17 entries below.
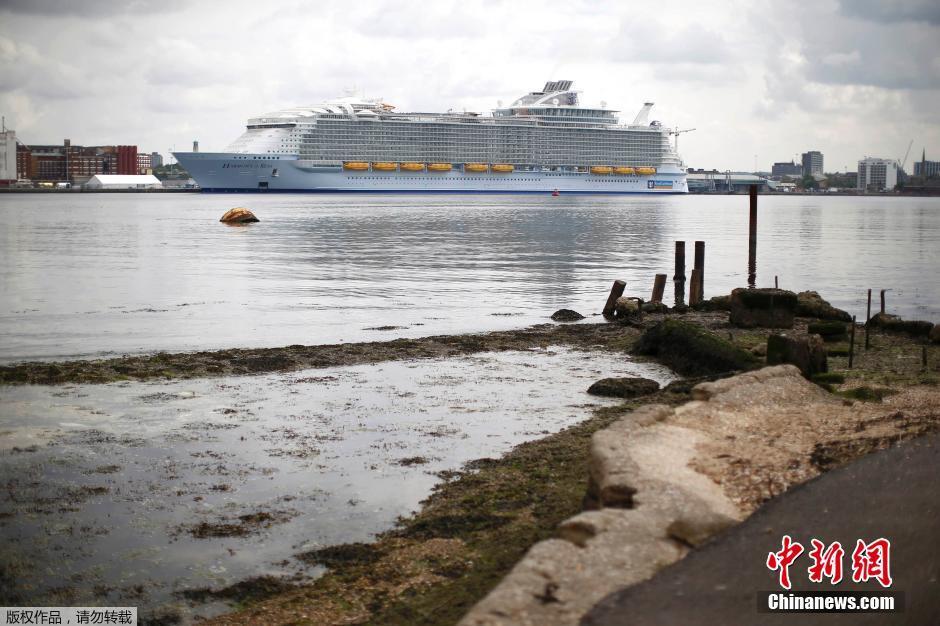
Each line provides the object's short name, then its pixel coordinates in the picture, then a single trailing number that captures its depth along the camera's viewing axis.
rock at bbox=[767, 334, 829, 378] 10.75
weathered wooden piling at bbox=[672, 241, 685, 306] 21.66
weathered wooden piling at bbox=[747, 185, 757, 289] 24.05
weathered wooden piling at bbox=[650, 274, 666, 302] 20.12
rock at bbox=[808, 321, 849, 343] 14.39
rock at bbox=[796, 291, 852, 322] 17.35
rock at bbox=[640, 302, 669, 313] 18.58
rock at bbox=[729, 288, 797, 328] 16.20
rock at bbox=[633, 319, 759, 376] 12.30
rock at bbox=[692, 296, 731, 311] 18.81
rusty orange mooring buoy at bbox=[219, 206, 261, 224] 60.09
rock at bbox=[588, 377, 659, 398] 11.50
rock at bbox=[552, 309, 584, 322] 18.69
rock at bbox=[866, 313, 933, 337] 15.06
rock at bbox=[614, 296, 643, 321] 18.02
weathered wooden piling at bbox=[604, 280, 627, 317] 19.23
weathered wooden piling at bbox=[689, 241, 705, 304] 20.38
